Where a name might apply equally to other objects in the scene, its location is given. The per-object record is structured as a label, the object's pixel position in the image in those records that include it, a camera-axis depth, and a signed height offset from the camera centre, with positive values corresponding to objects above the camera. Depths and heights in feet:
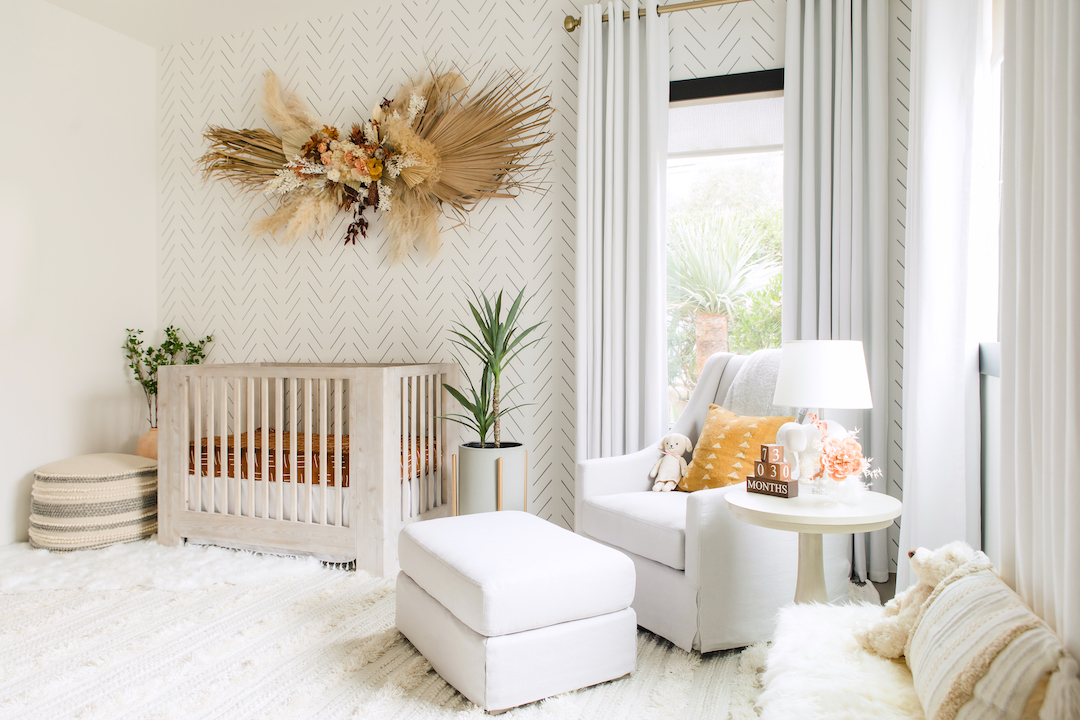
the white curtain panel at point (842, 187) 8.18 +2.11
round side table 5.31 -1.28
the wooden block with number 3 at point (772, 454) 6.00 -0.87
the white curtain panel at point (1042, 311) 2.91 +0.23
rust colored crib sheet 8.95 -1.44
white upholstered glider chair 6.01 -1.94
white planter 8.85 -1.64
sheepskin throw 3.17 -1.65
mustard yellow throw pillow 7.01 -0.99
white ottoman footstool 5.08 -2.03
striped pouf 9.44 -2.13
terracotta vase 10.95 -1.48
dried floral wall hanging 10.05 +3.09
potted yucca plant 8.86 -1.27
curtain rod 8.92 +4.70
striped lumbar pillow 2.61 -1.26
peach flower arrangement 5.59 -0.86
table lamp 5.92 -0.21
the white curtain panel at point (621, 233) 9.15 +1.72
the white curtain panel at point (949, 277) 5.93 +0.73
